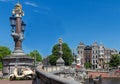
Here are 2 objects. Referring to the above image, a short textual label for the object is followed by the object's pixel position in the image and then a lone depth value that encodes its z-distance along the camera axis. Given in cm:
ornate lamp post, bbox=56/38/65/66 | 2586
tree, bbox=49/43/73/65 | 3825
